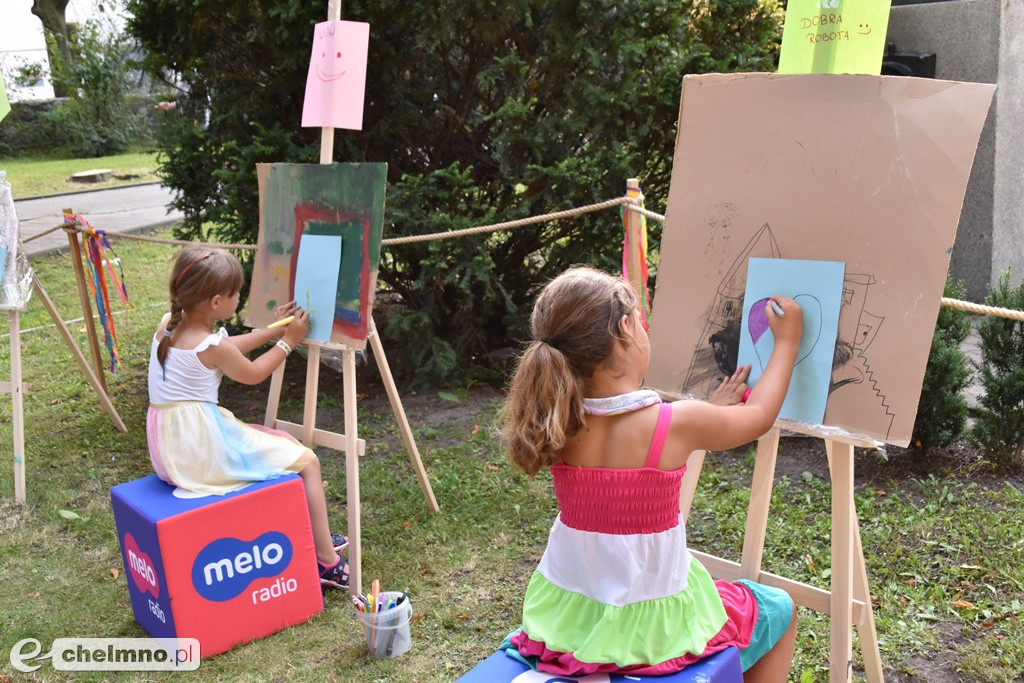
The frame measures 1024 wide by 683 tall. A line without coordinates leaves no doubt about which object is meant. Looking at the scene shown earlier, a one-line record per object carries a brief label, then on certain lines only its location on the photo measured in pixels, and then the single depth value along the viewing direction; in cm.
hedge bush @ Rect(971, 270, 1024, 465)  363
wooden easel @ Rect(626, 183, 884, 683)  210
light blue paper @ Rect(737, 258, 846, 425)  210
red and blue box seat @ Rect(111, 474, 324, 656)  280
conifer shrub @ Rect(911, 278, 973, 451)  366
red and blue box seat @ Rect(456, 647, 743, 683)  178
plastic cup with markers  280
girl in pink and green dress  183
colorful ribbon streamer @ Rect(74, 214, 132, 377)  438
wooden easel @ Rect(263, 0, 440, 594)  316
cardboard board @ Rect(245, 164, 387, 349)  318
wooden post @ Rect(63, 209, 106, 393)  453
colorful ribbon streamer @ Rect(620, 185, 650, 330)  321
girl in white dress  304
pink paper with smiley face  327
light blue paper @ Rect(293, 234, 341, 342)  327
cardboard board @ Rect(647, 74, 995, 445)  196
